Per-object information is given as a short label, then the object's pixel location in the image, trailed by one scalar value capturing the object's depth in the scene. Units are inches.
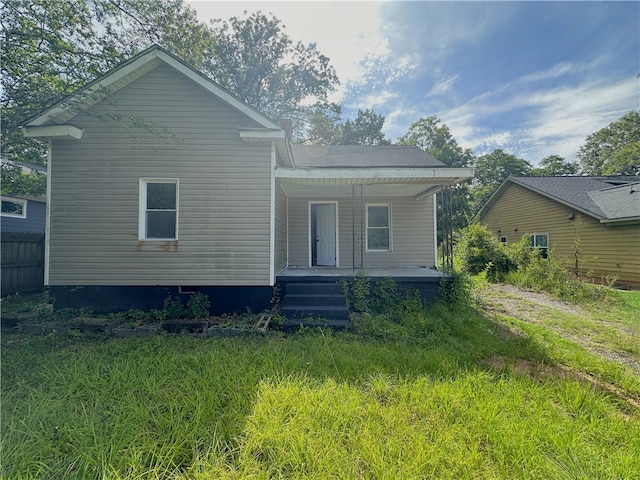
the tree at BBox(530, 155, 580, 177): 1206.3
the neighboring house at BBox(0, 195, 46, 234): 390.9
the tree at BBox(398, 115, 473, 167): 871.7
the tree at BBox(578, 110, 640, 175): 962.7
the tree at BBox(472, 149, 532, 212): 1084.5
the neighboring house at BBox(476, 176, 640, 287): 366.6
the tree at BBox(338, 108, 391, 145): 1027.9
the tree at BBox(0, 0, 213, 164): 221.0
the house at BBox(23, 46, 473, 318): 202.8
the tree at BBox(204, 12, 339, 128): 767.1
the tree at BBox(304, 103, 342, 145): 898.1
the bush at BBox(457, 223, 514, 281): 439.8
